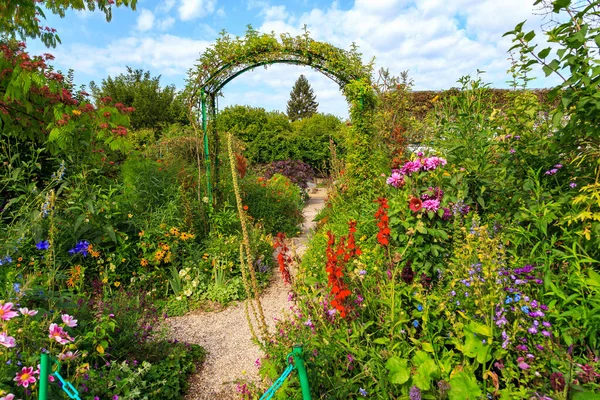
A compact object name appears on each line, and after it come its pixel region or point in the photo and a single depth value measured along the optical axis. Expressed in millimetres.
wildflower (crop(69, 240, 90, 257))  3348
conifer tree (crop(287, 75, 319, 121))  43656
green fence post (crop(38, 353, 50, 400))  1253
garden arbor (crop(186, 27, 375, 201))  4812
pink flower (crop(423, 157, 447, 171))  2527
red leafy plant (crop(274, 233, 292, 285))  2172
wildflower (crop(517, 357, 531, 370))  1615
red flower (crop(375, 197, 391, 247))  2147
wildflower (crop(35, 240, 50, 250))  2974
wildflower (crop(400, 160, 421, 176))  2542
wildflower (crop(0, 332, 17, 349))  1467
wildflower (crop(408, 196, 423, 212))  2277
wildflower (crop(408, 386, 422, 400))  1485
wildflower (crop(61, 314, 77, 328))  1744
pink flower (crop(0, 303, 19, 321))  1565
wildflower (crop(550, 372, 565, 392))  1395
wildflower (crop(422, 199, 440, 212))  2314
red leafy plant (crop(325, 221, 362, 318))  1904
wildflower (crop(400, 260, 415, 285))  2342
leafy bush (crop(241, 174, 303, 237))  5980
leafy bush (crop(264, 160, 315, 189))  10156
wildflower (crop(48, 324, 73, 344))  1591
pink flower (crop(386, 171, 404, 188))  2605
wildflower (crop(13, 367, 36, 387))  1561
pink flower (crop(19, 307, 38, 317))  1637
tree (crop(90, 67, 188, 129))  16078
